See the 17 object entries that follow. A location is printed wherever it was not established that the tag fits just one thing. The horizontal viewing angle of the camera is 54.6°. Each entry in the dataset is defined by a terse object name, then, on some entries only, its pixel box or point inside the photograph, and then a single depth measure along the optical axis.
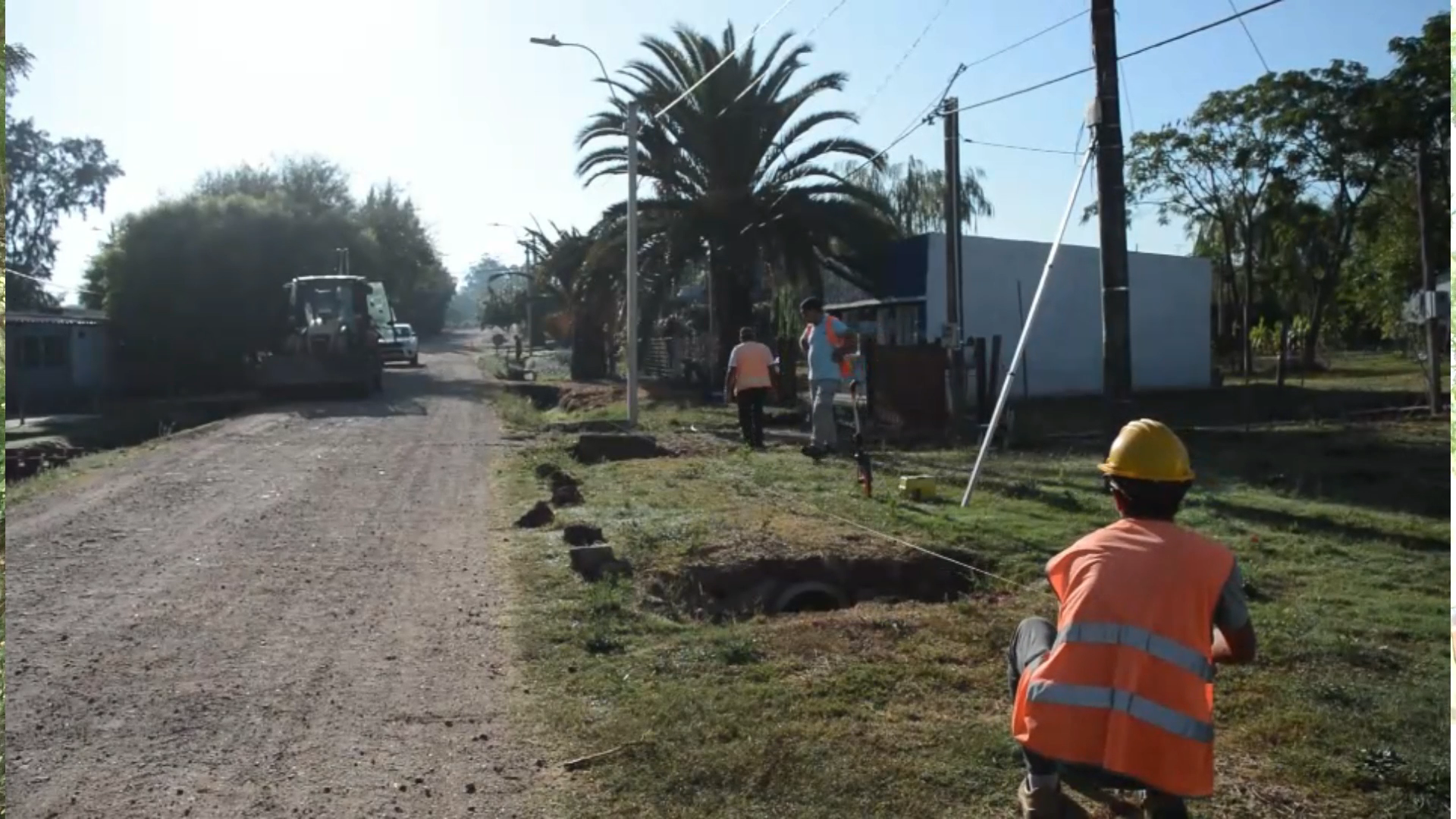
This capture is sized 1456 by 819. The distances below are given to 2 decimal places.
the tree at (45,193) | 42.09
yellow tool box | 11.73
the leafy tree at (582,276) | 29.02
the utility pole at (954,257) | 19.70
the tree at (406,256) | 80.94
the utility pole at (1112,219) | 12.09
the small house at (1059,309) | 29.48
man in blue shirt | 14.58
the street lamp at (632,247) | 22.12
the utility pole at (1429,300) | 20.14
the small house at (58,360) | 35.84
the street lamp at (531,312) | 63.67
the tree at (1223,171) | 35.66
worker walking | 15.92
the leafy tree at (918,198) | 48.03
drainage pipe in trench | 8.94
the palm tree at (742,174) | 27.72
